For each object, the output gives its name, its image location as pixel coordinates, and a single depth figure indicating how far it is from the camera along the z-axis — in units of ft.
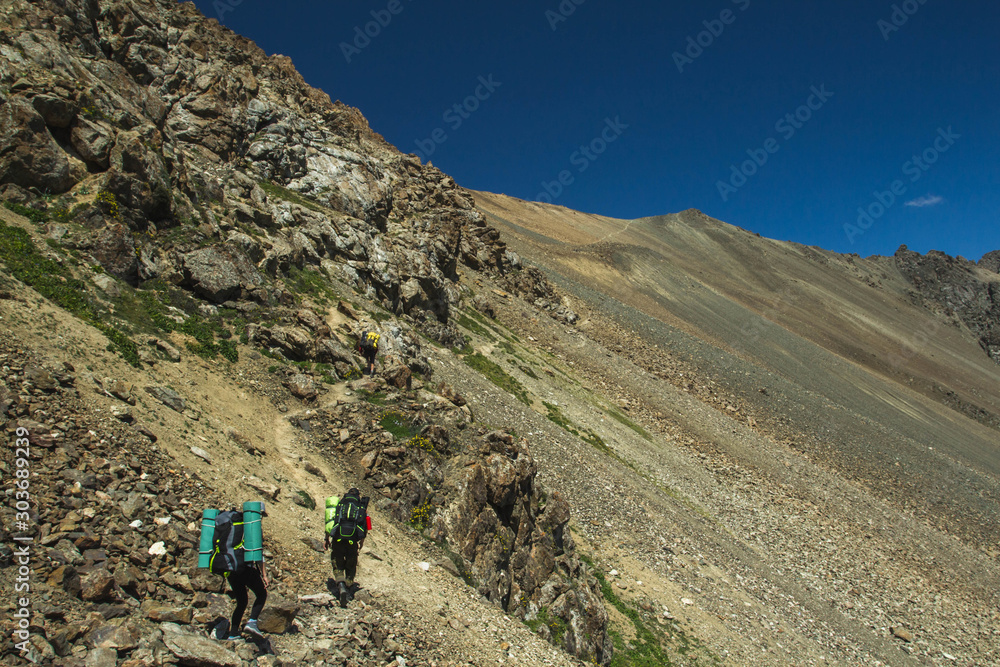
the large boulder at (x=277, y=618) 21.74
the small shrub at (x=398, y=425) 42.04
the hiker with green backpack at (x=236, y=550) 19.57
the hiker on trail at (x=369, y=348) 51.26
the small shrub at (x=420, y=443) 41.34
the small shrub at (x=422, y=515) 37.19
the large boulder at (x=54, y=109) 42.06
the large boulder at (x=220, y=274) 47.11
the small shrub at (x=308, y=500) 32.32
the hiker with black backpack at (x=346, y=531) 25.59
